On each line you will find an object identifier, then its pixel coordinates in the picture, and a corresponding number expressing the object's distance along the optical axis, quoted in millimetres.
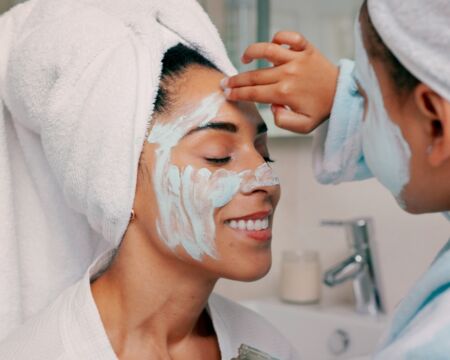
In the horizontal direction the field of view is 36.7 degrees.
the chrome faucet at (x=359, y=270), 1470
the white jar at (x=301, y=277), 1569
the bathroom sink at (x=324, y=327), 1440
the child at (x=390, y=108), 615
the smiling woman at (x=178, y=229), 914
